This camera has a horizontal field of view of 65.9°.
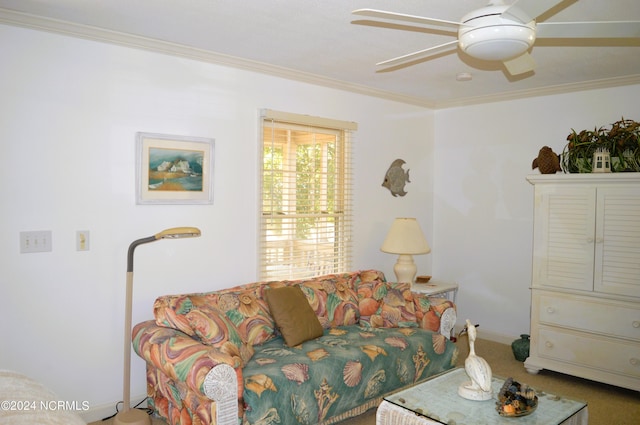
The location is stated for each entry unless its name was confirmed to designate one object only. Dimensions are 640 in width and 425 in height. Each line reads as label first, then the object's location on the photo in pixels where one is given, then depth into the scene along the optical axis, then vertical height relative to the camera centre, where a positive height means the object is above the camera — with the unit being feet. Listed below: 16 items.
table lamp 14.69 -1.33
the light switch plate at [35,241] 9.55 -0.89
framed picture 10.95 +0.66
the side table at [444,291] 12.52 -2.80
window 13.25 +0.08
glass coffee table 7.57 -3.32
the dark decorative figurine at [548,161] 13.51 +1.13
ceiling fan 5.91 +2.23
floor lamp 9.63 -2.84
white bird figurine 8.16 -2.96
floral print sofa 8.60 -3.20
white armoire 12.22 -1.95
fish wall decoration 16.52 +0.75
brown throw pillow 10.99 -2.67
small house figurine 12.66 +1.08
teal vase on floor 14.37 -4.29
